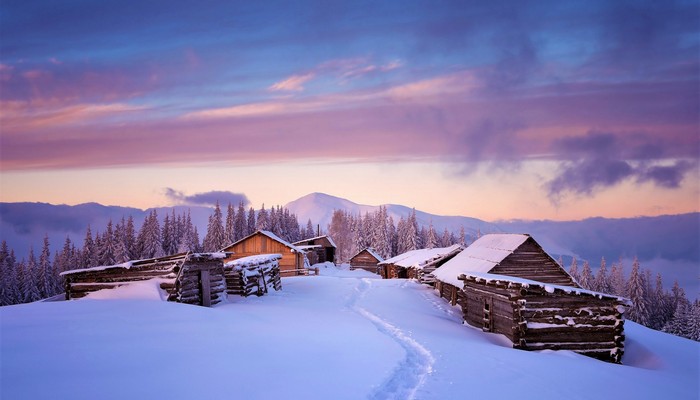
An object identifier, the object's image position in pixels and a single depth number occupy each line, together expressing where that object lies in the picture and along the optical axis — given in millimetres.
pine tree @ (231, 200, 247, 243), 116000
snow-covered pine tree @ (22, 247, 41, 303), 77850
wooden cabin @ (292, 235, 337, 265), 77312
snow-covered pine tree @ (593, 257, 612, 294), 89250
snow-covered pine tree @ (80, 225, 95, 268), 93625
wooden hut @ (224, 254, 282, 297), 24047
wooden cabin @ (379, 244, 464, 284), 39562
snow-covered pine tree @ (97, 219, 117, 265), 88438
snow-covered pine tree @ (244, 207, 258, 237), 120862
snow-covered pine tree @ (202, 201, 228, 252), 104031
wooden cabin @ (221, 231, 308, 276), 53000
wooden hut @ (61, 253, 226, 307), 19203
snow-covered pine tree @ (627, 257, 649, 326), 74688
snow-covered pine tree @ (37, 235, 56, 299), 85500
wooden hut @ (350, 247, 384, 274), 80312
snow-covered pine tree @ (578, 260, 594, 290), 86625
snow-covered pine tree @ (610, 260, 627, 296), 95412
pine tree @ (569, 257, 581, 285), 92575
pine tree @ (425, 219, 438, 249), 107275
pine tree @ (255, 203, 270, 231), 114750
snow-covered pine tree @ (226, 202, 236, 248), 110062
